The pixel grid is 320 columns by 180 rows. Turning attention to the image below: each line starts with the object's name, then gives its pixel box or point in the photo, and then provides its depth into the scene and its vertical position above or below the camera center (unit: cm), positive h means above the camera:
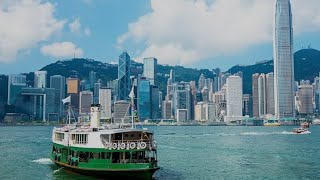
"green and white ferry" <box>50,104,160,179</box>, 4025 -367
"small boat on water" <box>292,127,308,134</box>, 15162 -579
